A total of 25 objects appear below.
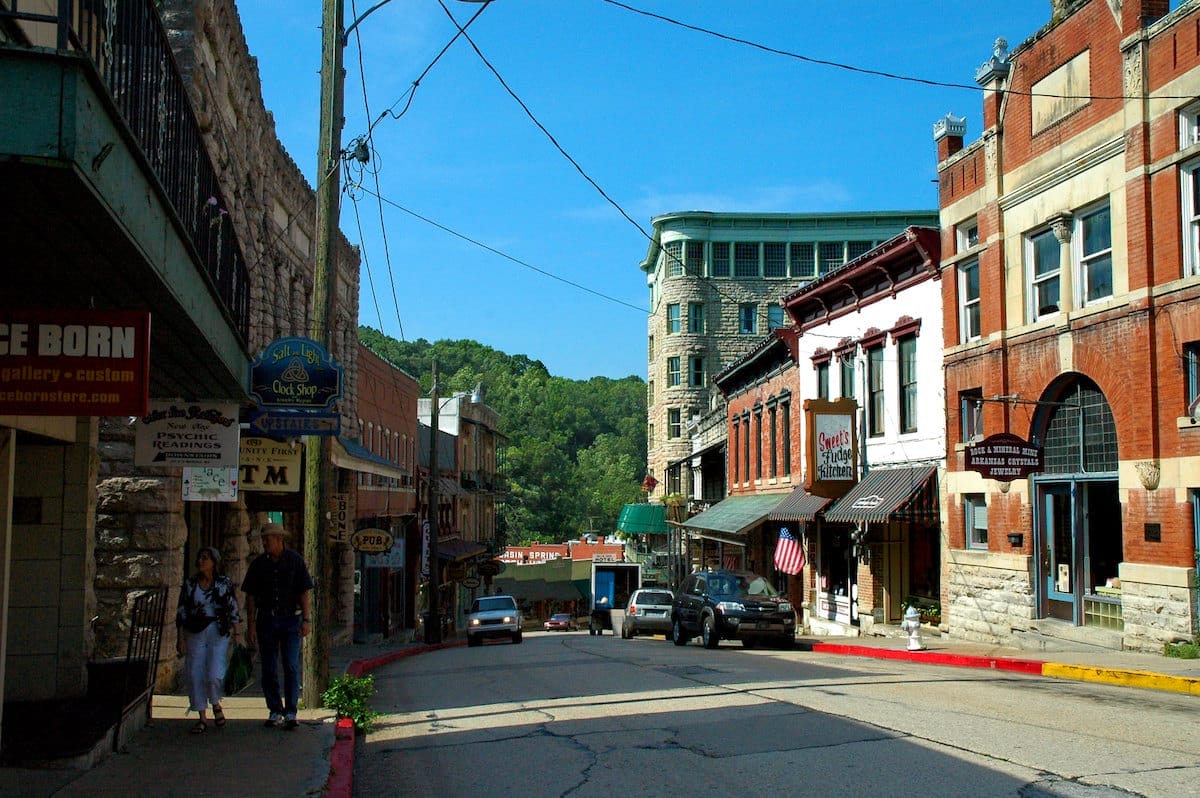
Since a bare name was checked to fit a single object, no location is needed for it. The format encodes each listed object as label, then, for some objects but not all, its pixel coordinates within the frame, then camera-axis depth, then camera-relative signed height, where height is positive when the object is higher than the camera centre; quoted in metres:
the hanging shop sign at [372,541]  24.19 -0.81
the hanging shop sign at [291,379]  11.95 +1.30
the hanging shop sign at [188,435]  12.12 +0.72
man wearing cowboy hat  10.47 -1.00
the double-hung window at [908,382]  25.77 +2.82
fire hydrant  20.91 -2.24
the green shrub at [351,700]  11.76 -2.12
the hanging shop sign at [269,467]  17.20 +0.54
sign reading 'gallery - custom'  6.18 +0.76
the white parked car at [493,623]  33.03 -3.49
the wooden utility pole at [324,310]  12.10 +2.16
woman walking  10.27 -1.15
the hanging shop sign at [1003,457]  19.81 +0.85
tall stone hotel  64.56 +12.74
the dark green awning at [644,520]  61.28 -0.85
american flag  30.64 -1.37
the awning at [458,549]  46.59 -2.07
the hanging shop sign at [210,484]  13.98 +0.22
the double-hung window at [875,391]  27.45 +2.77
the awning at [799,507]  28.95 -0.06
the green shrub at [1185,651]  16.15 -2.06
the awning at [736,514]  33.47 -0.32
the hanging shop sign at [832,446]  27.72 +1.45
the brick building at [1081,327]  17.00 +3.05
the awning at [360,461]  19.89 +0.78
